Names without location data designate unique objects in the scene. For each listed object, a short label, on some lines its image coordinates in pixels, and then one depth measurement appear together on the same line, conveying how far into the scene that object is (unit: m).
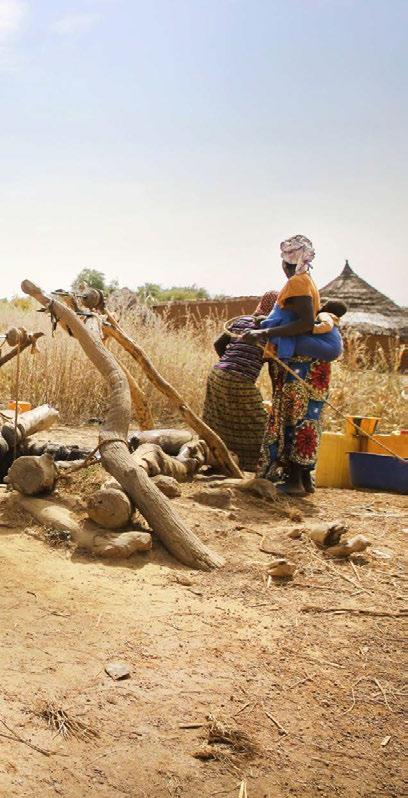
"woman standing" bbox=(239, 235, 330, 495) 4.87
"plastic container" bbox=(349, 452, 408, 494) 5.64
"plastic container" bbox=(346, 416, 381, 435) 5.83
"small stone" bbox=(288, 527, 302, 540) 4.04
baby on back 4.98
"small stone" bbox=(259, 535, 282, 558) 3.83
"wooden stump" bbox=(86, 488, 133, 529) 3.67
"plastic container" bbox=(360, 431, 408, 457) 5.84
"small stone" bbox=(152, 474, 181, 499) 4.47
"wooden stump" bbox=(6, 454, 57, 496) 3.93
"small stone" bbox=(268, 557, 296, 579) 3.48
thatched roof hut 12.52
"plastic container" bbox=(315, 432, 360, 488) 5.85
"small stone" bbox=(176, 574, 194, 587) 3.34
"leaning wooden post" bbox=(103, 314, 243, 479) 5.17
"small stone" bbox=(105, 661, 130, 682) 2.42
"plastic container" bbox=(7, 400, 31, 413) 6.12
